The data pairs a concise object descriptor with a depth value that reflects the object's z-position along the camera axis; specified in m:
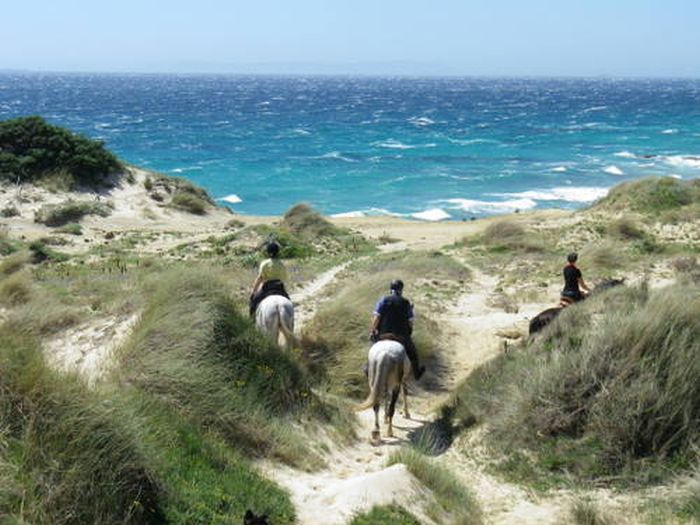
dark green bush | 37.88
